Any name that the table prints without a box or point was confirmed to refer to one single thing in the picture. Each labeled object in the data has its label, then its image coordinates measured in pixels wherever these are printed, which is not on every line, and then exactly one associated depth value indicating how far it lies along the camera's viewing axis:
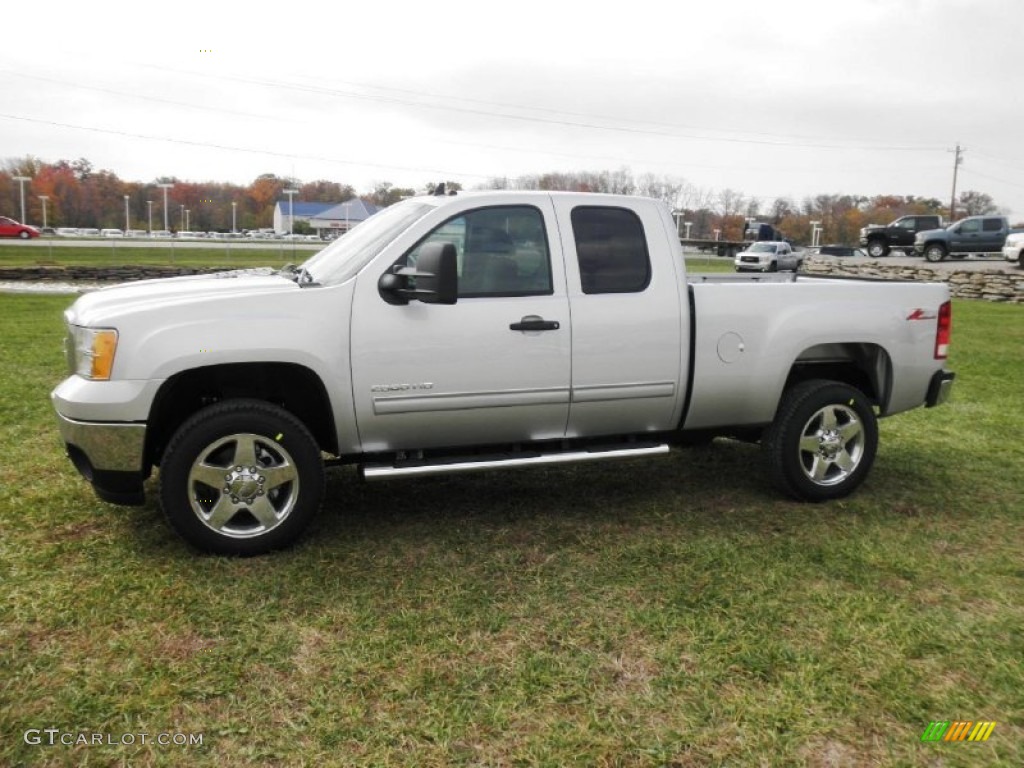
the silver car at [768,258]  36.75
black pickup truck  39.84
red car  52.31
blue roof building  108.50
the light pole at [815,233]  83.86
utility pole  88.69
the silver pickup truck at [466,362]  4.19
